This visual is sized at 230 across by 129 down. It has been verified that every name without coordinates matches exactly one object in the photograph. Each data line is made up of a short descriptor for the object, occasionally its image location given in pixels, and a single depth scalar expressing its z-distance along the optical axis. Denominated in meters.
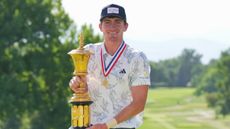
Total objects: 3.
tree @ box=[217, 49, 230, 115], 73.12
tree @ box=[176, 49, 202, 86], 174.62
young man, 5.21
